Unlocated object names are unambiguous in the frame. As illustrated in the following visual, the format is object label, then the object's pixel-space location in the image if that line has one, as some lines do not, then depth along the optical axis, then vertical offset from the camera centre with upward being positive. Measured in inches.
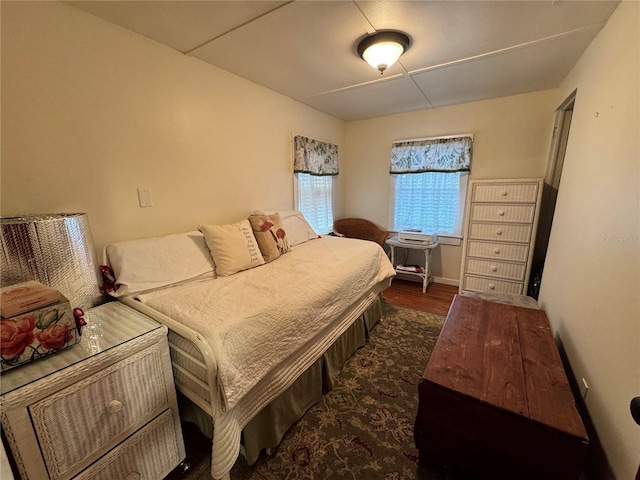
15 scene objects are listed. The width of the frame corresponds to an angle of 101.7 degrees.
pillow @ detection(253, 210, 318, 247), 107.5 -17.3
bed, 42.6 -25.0
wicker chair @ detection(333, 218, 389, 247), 151.6 -25.0
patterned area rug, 49.3 -52.9
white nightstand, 32.0 -29.8
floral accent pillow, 86.0 -16.4
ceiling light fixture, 66.3 +35.3
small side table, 128.3 -32.8
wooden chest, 37.0 -33.7
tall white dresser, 101.7 -20.7
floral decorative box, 33.7 -19.2
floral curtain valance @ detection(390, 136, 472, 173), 124.2 +14.2
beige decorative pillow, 72.8 -17.3
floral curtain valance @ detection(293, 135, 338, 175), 119.5 +14.5
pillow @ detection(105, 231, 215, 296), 58.7 -17.6
